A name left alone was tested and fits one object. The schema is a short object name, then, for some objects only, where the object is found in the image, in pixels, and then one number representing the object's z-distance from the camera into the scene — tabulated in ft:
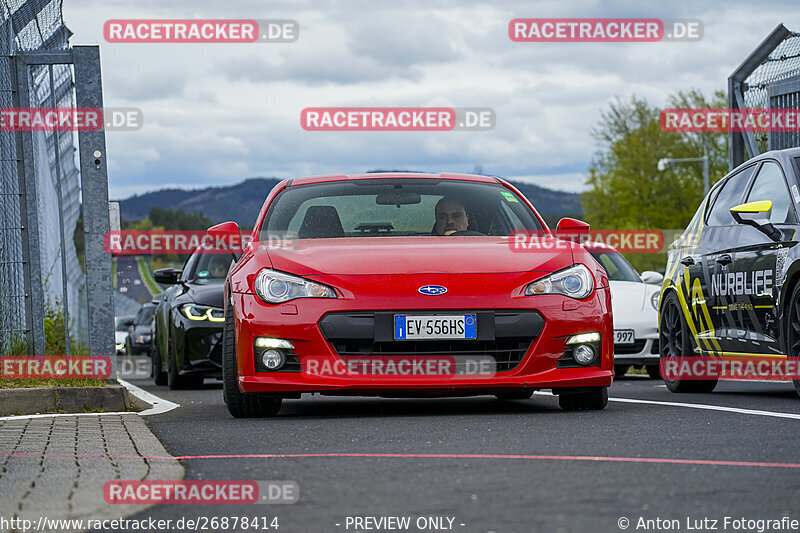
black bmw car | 43.96
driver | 29.43
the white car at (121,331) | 133.59
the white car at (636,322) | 46.65
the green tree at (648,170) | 224.53
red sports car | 25.12
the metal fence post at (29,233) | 35.68
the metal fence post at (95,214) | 32.89
